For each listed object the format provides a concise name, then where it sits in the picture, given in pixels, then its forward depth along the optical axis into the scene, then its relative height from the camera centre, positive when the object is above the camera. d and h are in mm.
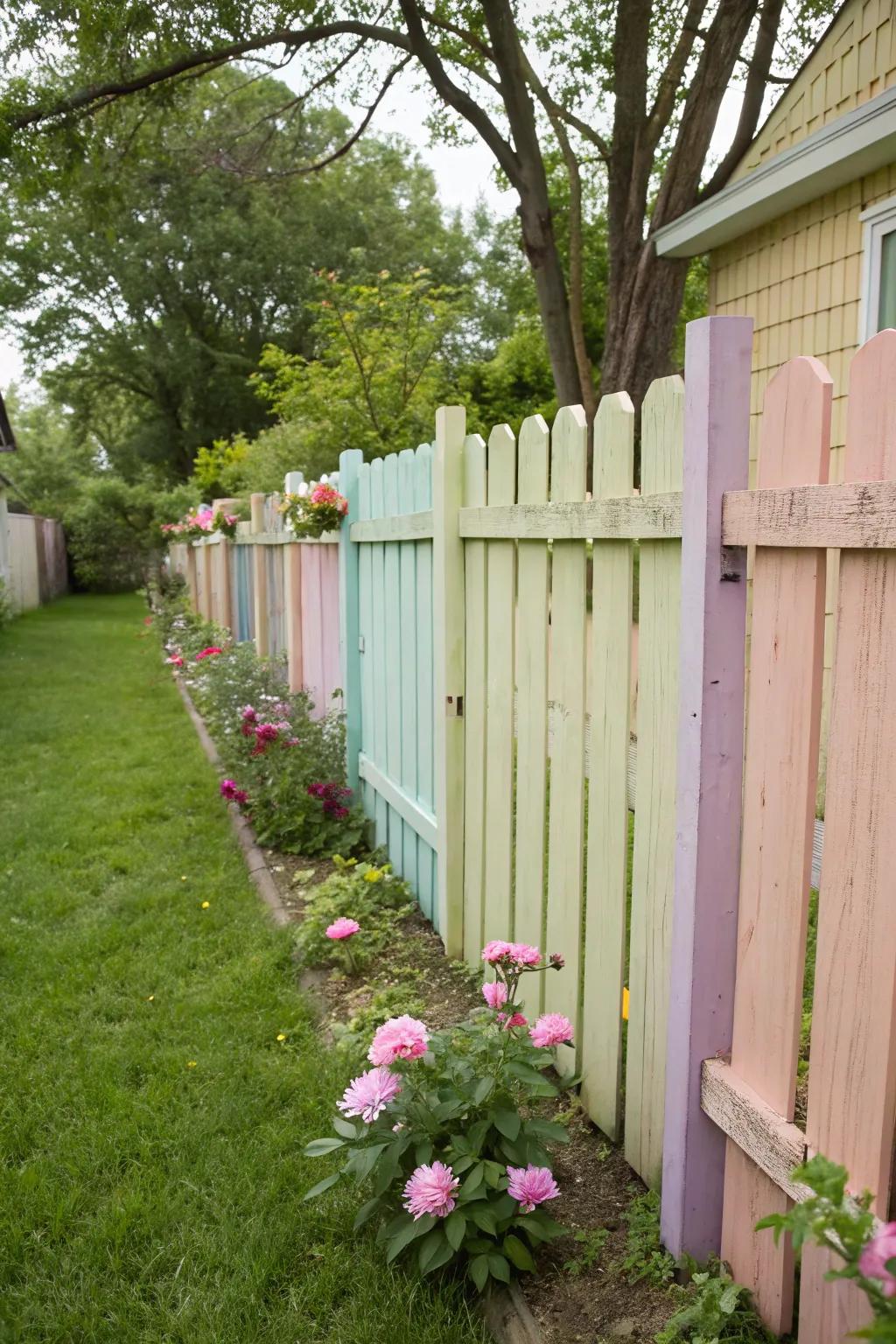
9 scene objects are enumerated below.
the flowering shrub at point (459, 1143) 2016 -1225
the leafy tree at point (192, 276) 30203 +7376
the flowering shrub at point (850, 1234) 894 -671
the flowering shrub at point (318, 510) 5012 +85
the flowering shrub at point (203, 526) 9547 +23
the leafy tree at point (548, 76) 8516 +4222
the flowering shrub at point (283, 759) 4957 -1192
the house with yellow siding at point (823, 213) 5586 +1903
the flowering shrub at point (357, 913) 3668 -1439
